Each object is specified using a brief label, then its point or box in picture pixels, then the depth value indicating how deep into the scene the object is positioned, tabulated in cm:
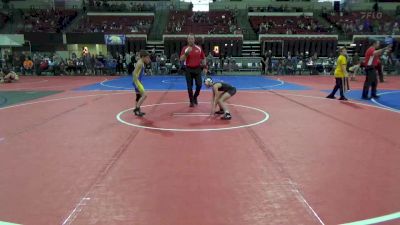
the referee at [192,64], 1046
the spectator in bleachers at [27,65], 2450
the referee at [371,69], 1206
